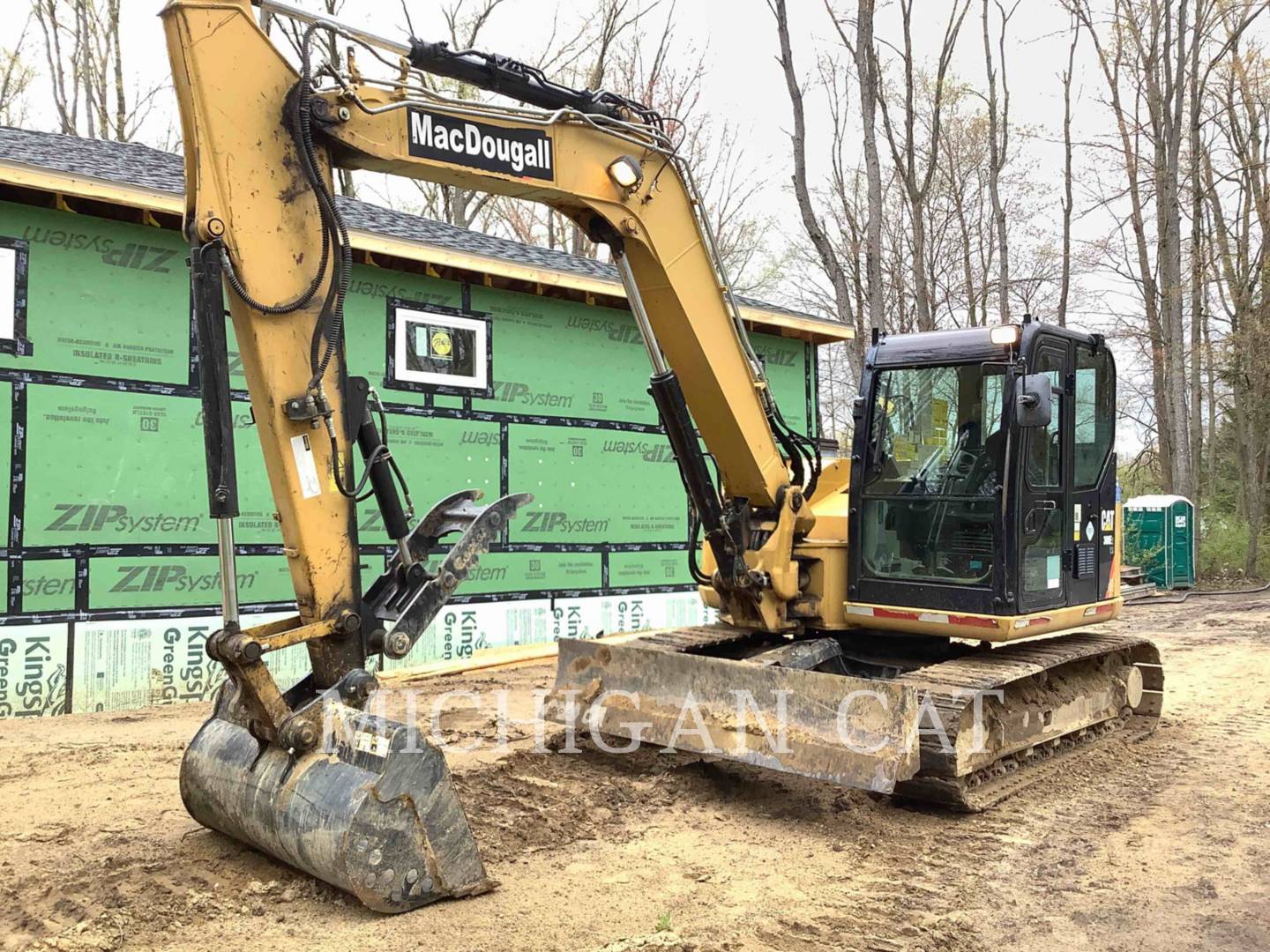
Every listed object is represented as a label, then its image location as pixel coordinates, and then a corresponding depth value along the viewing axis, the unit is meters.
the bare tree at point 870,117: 16.72
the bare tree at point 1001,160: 21.47
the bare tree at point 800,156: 16.81
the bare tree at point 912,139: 18.86
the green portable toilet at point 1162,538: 17.30
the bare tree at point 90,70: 20.64
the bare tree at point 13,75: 21.50
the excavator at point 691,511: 3.92
